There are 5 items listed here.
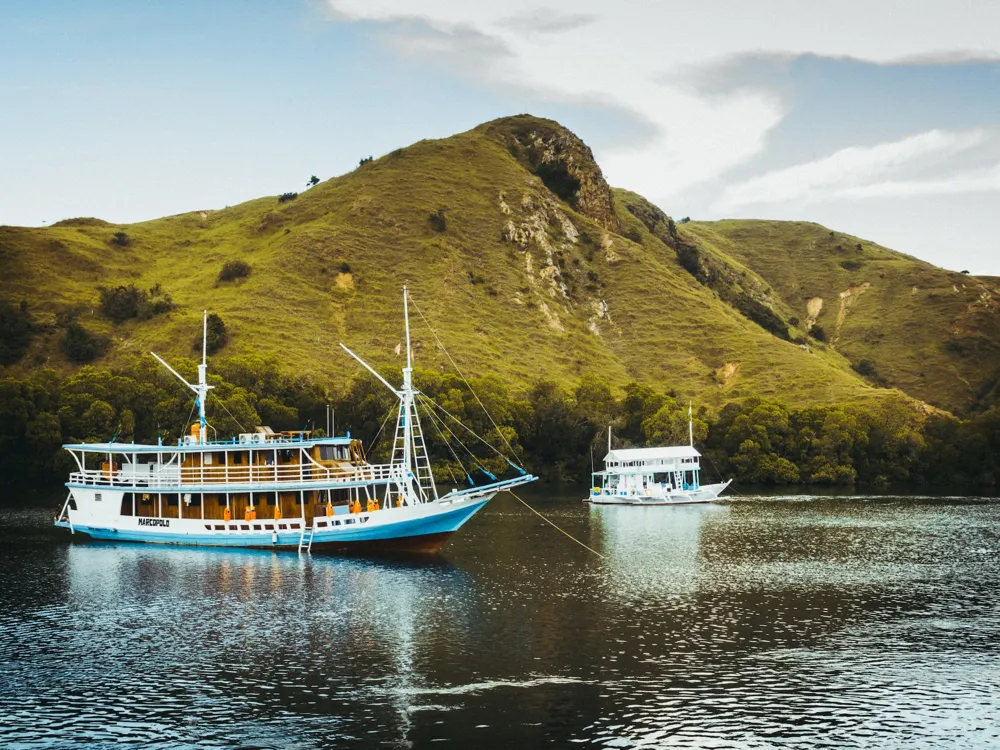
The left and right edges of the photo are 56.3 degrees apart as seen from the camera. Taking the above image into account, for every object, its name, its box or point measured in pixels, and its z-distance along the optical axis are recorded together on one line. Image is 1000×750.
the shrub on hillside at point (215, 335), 190.50
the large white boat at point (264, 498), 81.12
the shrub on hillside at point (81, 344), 186.38
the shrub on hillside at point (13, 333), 185.12
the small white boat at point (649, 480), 140.50
